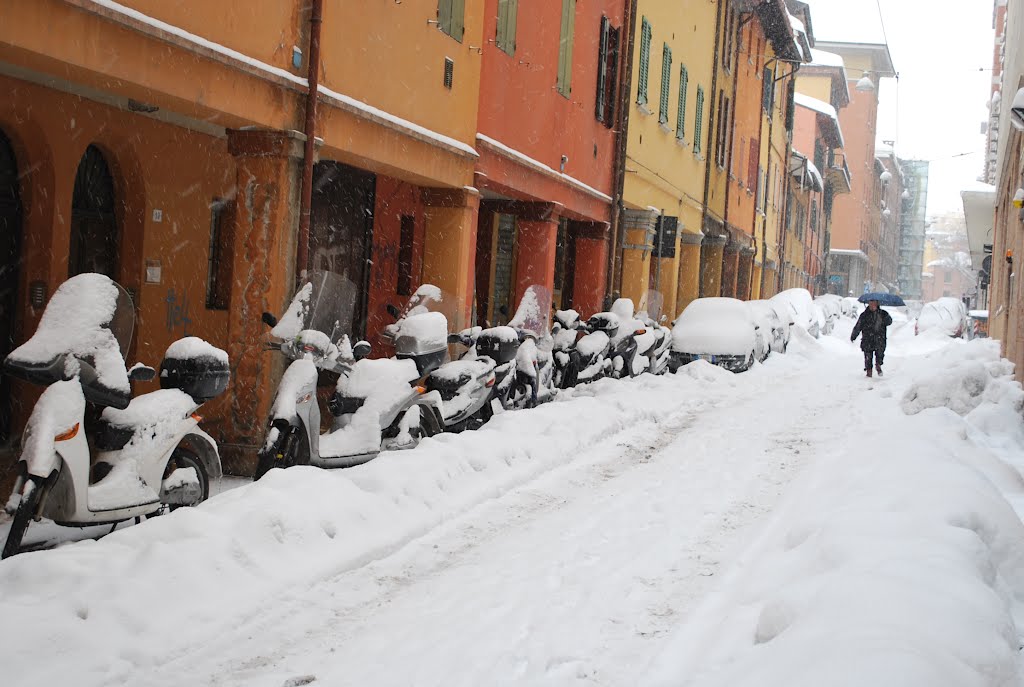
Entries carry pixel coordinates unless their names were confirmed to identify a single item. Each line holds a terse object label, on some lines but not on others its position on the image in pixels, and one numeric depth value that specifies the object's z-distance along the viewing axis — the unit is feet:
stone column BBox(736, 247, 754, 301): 114.01
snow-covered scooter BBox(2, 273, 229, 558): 18.49
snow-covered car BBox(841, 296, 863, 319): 169.68
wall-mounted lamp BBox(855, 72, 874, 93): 185.78
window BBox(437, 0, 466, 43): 38.73
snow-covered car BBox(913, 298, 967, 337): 137.18
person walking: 66.64
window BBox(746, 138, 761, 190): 107.76
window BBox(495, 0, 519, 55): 44.62
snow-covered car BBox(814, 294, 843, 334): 126.31
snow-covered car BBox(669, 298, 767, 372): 64.18
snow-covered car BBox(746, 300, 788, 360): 77.56
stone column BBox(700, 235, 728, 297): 96.63
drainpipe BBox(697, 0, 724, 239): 85.61
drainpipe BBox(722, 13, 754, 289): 93.66
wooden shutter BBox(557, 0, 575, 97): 52.21
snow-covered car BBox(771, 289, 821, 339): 104.36
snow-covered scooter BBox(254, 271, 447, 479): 24.34
